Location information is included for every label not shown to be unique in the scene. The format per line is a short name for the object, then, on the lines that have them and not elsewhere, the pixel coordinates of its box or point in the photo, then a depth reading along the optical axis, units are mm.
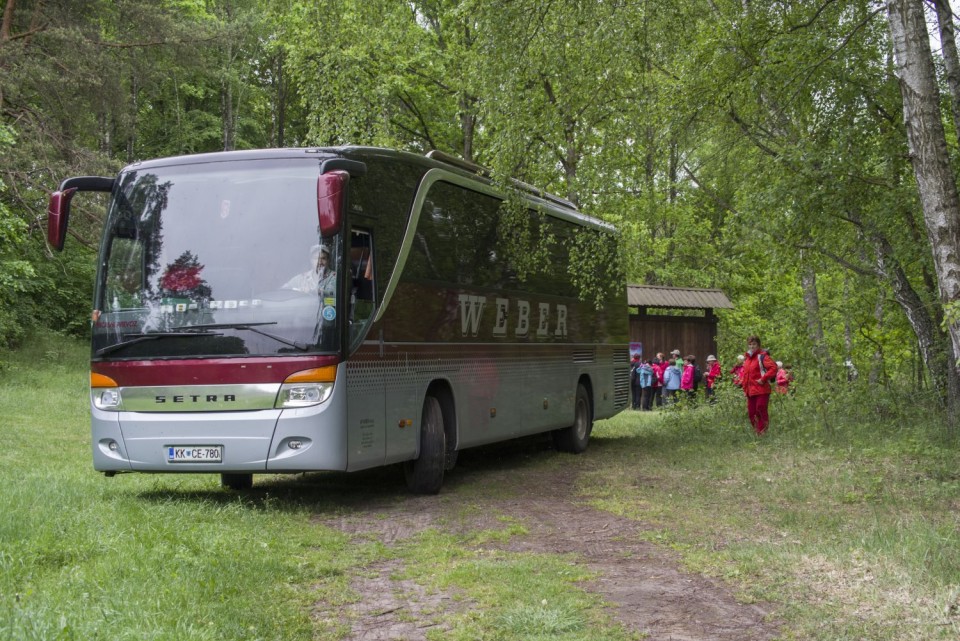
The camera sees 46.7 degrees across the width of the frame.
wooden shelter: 32656
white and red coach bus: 10102
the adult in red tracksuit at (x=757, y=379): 17875
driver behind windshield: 10188
